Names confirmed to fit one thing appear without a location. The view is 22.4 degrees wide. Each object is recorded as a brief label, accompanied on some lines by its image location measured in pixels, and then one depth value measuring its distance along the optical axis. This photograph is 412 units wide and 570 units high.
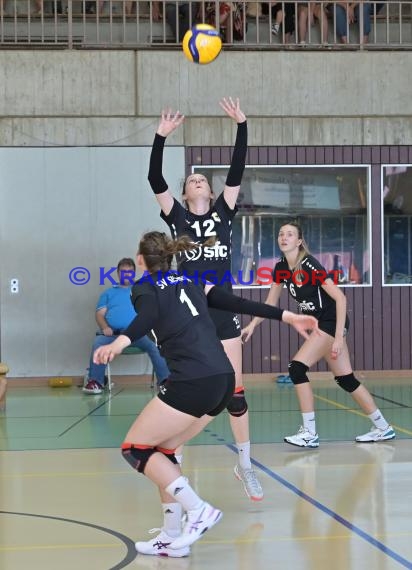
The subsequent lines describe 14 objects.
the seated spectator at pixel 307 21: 16.38
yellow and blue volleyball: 9.92
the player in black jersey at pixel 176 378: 5.34
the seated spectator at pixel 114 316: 14.03
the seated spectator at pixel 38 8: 16.52
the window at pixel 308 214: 15.70
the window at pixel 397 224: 15.85
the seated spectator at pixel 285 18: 16.59
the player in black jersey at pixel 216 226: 6.95
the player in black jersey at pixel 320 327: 8.95
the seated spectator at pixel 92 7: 16.94
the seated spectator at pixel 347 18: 16.47
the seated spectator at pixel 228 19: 16.14
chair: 14.12
